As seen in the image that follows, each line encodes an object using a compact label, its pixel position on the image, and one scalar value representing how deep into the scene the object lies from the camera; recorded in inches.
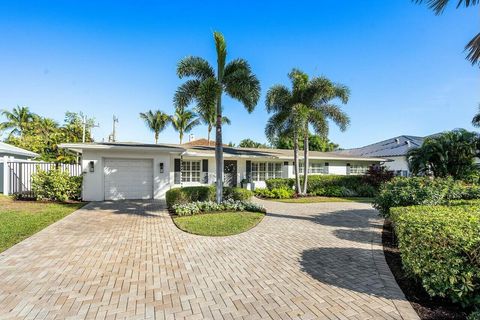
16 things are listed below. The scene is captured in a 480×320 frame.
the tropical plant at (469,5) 228.2
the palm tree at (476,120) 830.6
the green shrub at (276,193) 628.4
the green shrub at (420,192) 272.4
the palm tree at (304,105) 614.5
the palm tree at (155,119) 1332.4
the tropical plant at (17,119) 1288.1
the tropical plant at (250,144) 1937.7
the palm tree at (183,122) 1321.4
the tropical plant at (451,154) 381.7
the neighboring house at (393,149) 1440.9
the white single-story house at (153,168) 502.0
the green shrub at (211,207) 378.9
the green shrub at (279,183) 718.5
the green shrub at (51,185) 481.1
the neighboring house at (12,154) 583.5
